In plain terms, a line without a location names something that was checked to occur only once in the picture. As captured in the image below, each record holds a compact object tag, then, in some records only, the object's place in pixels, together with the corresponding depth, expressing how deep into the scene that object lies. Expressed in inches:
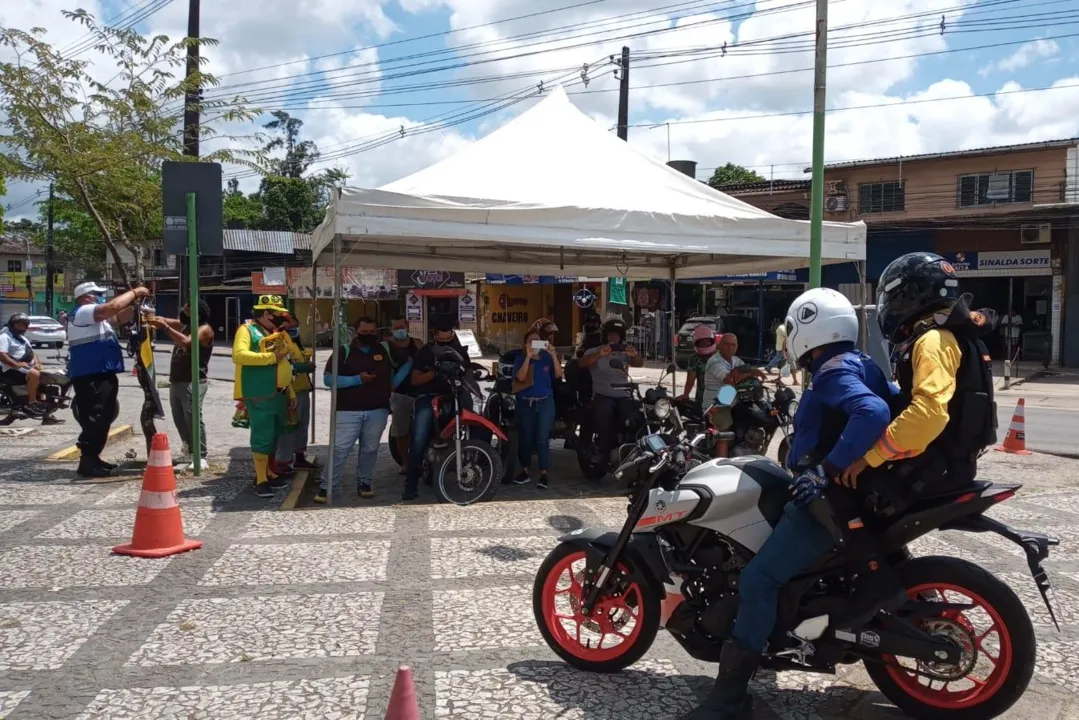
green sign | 572.8
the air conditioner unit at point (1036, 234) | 1007.0
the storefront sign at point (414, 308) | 1299.3
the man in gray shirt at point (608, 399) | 334.0
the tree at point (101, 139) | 367.9
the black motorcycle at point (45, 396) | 503.8
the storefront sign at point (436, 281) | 1310.3
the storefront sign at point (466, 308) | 1106.7
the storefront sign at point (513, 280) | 1090.1
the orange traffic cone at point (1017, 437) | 432.8
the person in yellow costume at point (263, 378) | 310.5
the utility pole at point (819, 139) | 321.4
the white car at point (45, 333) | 1331.2
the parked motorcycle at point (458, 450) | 301.0
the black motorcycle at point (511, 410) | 337.4
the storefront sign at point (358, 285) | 1386.6
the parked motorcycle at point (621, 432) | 311.3
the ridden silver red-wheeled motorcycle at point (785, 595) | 129.2
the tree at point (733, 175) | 2213.3
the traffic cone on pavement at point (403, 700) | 102.9
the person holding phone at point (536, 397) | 324.8
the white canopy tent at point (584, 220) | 289.3
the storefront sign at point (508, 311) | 1316.4
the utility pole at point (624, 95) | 909.8
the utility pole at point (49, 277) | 1963.8
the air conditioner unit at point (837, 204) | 1245.1
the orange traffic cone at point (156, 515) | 234.7
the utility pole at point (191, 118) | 408.2
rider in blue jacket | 128.0
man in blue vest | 328.5
